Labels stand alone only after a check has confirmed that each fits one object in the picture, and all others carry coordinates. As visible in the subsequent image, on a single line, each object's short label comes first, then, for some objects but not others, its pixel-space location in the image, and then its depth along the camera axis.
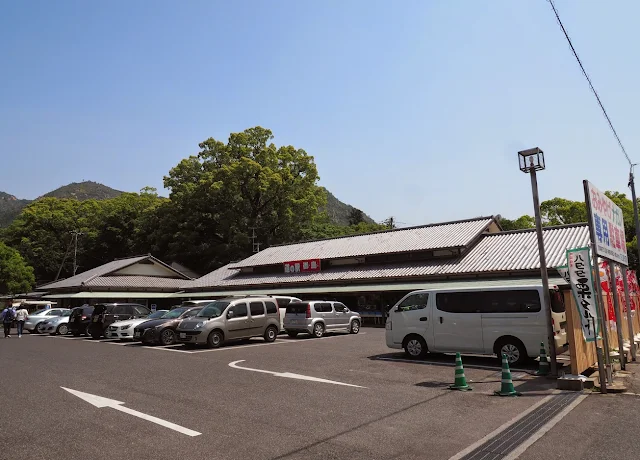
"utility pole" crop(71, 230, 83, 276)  60.50
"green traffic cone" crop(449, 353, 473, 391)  8.72
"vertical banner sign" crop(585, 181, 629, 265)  9.39
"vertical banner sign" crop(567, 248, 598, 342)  8.91
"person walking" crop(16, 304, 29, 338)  22.48
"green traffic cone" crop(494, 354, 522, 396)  8.22
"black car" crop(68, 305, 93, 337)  23.14
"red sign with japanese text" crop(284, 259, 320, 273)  34.66
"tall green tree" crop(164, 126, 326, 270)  50.47
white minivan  10.96
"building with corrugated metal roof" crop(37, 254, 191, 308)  38.53
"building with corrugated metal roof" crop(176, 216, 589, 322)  25.47
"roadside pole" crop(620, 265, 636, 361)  11.97
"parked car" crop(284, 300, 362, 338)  19.80
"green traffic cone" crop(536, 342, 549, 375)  10.08
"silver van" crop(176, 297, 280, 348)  15.85
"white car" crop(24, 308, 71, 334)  26.64
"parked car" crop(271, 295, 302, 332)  22.82
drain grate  5.18
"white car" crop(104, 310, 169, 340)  19.73
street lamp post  9.88
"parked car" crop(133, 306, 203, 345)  17.69
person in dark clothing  22.02
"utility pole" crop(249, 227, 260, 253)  50.91
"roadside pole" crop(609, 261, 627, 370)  10.28
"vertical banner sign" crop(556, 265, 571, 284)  9.46
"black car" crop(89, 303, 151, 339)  21.35
